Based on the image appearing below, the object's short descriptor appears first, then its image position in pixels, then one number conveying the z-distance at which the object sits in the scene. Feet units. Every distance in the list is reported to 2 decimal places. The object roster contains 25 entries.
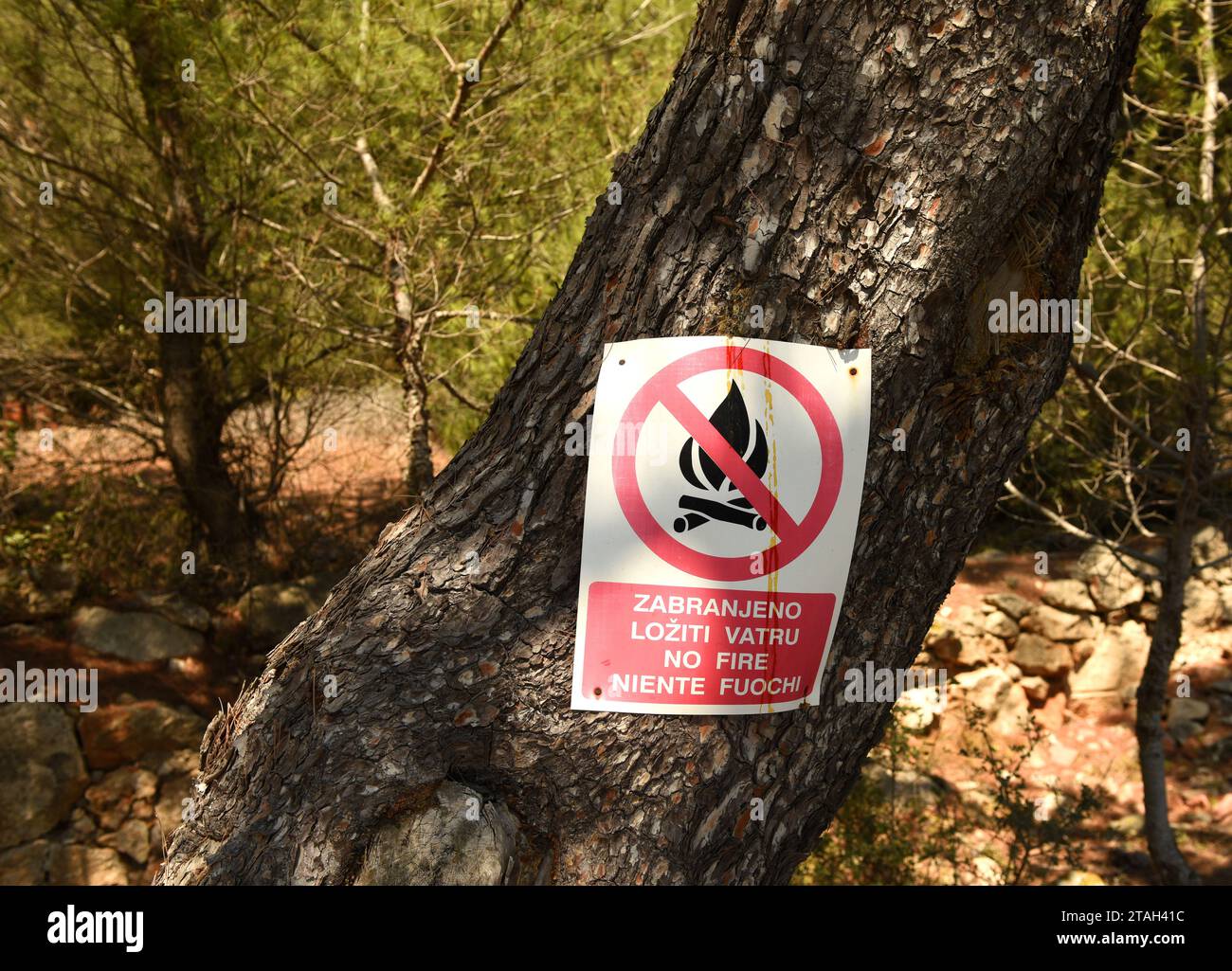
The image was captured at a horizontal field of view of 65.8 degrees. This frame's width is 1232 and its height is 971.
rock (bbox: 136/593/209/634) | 18.12
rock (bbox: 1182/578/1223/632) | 21.80
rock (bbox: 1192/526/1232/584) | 21.54
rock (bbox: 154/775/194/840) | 15.65
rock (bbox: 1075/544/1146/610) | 21.85
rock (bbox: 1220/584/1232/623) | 21.77
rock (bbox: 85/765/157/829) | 15.60
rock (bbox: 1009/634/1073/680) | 21.83
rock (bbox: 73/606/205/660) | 17.24
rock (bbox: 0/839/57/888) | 14.49
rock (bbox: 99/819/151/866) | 15.35
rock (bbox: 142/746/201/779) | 16.10
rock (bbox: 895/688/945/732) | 17.04
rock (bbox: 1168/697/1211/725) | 20.30
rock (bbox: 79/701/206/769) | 15.88
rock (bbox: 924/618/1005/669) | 21.36
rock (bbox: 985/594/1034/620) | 22.04
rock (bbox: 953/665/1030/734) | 21.08
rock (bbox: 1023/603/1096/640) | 21.93
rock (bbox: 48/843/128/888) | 14.83
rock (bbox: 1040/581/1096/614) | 22.02
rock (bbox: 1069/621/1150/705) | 21.56
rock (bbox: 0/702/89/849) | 14.83
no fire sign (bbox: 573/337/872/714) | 5.34
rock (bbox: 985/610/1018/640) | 21.86
